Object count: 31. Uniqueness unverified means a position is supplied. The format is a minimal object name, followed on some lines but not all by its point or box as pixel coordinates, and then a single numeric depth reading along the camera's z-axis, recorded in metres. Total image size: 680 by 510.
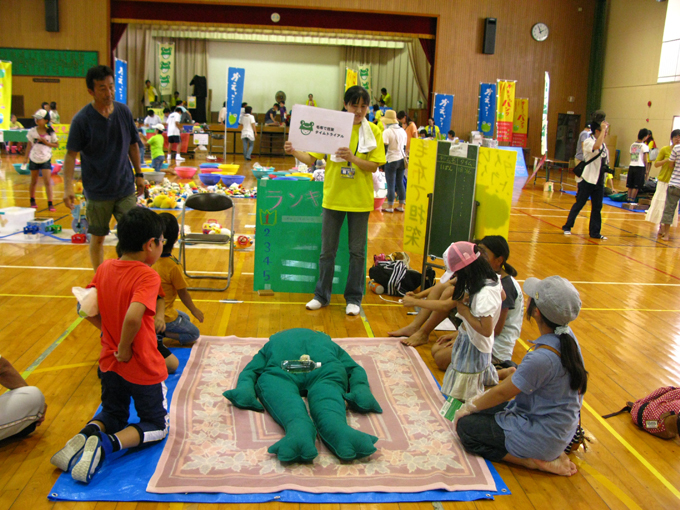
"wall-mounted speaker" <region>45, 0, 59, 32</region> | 16.70
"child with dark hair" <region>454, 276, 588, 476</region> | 2.54
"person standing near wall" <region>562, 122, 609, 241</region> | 8.16
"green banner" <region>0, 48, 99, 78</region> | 17.14
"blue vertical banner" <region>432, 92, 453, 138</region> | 17.22
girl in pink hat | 3.05
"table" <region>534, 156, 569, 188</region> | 19.66
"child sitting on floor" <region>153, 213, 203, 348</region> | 3.50
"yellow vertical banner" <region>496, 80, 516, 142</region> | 16.53
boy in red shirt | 2.51
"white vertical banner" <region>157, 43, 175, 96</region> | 20.33
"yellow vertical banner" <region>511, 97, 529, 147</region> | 18.42
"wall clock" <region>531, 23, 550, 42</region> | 18.38
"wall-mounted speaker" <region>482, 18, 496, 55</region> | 17.64
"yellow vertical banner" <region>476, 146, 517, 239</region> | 4.40
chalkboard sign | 4.75
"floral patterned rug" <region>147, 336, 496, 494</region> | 2.57
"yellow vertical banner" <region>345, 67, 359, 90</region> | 14.92
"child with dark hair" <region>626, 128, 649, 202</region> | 11.31
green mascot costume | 2.70
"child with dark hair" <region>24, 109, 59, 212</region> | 8.24
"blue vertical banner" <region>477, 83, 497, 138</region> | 17.33
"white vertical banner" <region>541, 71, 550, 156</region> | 15.05
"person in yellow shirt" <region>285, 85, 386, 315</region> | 4.43
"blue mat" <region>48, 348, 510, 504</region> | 2.44
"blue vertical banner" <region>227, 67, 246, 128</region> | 14.00
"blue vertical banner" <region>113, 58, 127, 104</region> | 13.98
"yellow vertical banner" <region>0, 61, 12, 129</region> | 15.52
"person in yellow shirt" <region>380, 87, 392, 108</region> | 21.61
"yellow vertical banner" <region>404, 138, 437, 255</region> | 5.18
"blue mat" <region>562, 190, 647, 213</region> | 12.13
